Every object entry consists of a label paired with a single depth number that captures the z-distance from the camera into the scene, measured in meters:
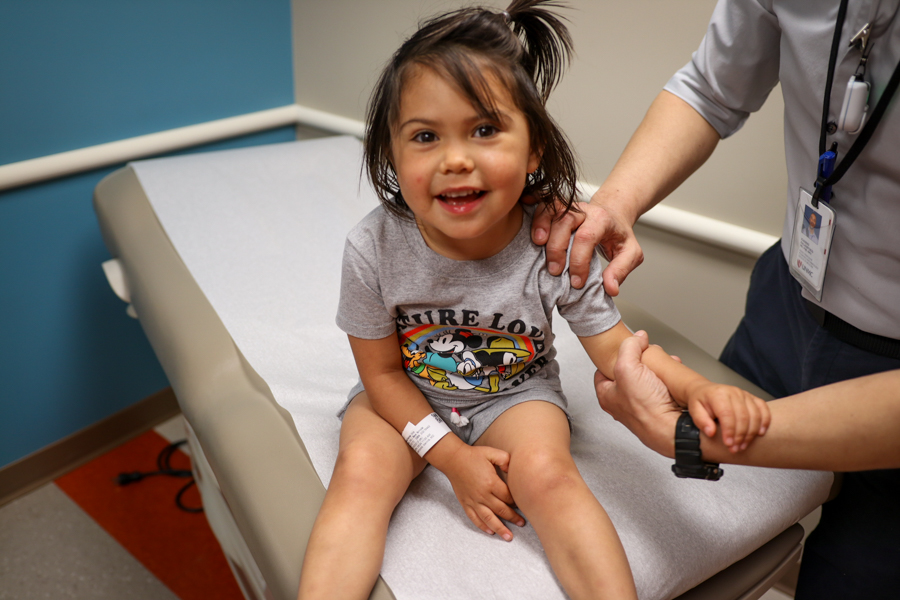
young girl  0.70
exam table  0.76
